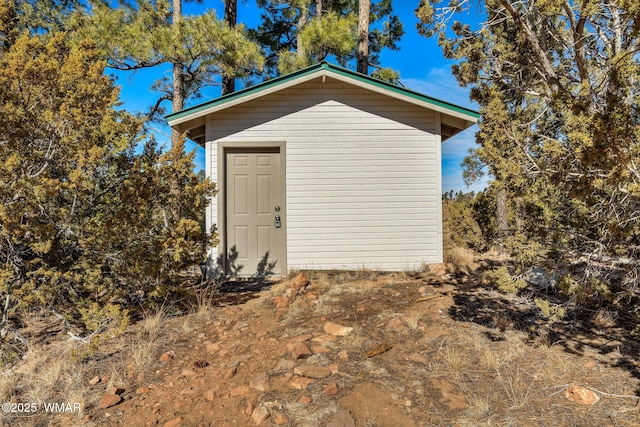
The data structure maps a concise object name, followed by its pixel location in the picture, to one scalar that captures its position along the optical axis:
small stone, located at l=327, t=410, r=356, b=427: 2.34
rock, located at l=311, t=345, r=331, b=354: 3.34
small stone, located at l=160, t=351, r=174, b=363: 3.42
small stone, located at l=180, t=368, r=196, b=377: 3.15
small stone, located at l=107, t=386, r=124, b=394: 2.86
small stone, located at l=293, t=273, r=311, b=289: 5.29
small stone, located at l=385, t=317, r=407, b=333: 3.75
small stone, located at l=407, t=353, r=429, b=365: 3.14
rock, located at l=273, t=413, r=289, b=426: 2.40
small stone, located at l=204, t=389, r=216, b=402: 2.73
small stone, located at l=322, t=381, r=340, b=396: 2.68
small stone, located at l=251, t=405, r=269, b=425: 2.43
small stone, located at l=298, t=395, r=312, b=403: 2.60
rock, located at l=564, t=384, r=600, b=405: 2.54
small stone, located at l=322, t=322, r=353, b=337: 3.69
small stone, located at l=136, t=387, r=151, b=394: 2.89
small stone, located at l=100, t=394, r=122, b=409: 2.72
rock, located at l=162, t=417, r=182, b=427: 2.46
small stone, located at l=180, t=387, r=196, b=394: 2.85
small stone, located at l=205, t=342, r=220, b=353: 3.67
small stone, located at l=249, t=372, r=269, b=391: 2.80
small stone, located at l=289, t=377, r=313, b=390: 2.79
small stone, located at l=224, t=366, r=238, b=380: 3.05
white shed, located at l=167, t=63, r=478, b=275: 6.73
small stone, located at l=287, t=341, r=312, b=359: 3.24
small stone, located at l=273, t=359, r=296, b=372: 3.07
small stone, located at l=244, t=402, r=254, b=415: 2.52
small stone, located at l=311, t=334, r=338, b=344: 3.57
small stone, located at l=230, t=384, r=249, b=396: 2.77
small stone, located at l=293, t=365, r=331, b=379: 2.93
